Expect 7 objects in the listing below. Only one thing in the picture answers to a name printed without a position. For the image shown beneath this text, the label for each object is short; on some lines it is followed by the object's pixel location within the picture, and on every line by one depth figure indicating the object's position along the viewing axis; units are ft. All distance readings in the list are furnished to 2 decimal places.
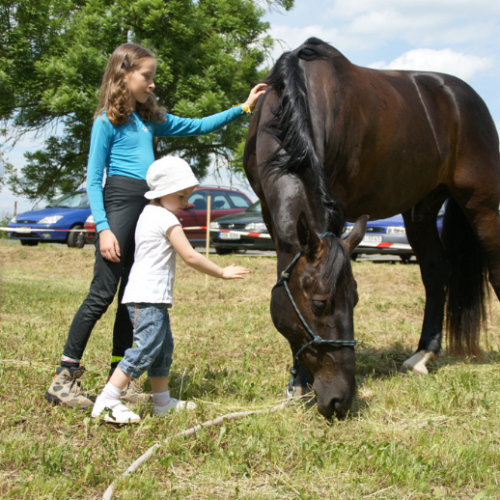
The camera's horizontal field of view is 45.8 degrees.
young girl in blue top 10.92
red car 49.83
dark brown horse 9.78
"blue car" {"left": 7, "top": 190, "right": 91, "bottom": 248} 50.83
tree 57.47
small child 10.04
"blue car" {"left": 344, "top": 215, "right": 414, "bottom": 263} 41.55
